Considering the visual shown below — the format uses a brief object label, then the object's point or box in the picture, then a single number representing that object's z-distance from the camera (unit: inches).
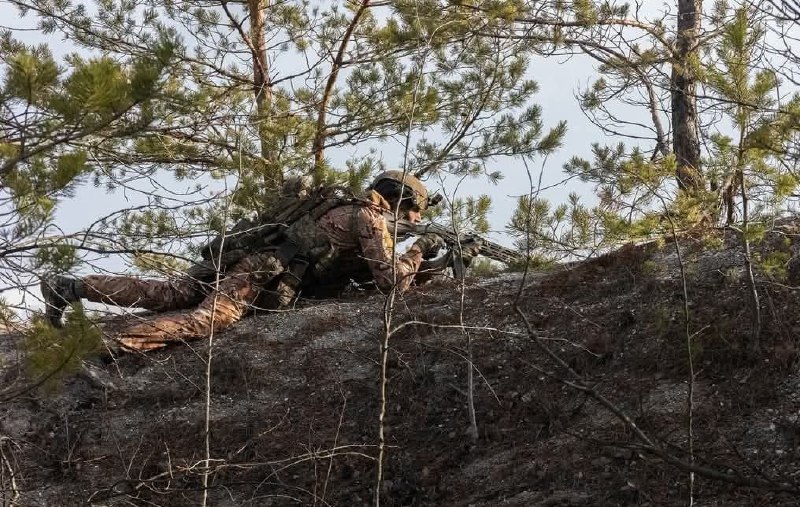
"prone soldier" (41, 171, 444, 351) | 364.5
